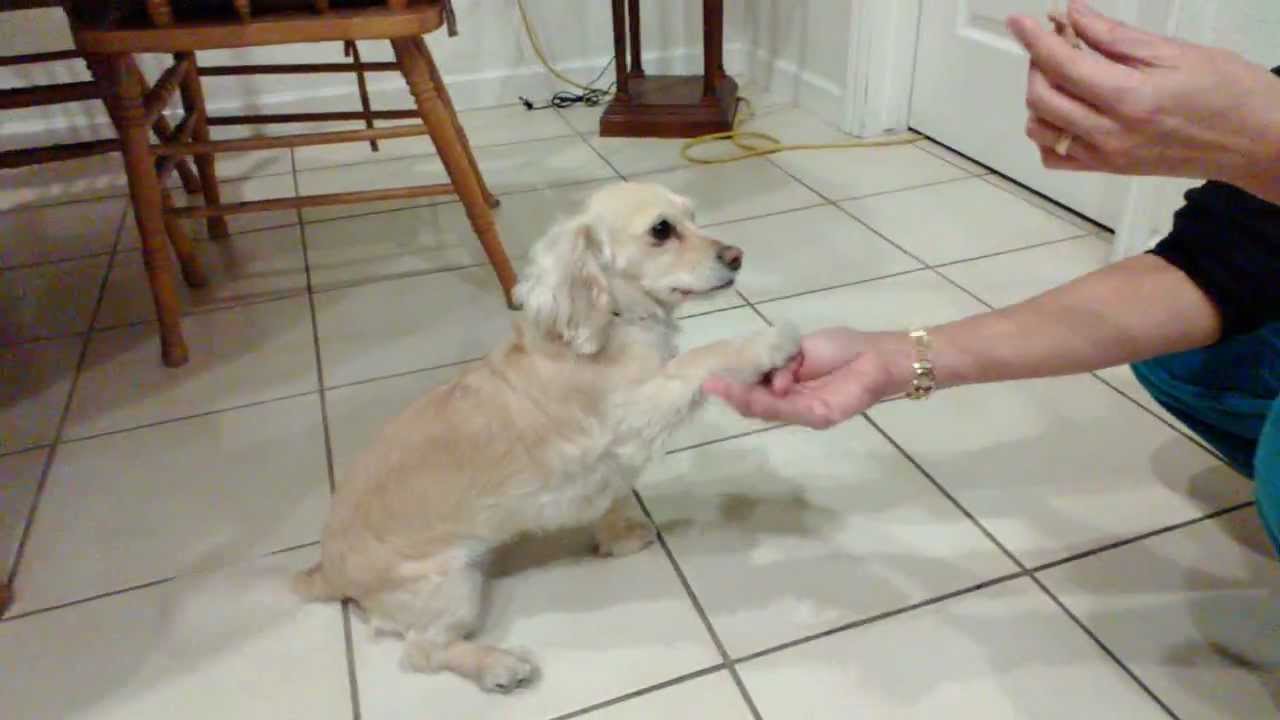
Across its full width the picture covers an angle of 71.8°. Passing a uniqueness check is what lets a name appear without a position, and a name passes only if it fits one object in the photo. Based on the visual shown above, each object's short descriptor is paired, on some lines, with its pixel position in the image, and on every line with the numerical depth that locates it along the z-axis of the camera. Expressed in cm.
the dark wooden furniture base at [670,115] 254
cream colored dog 99
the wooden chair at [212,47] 144
